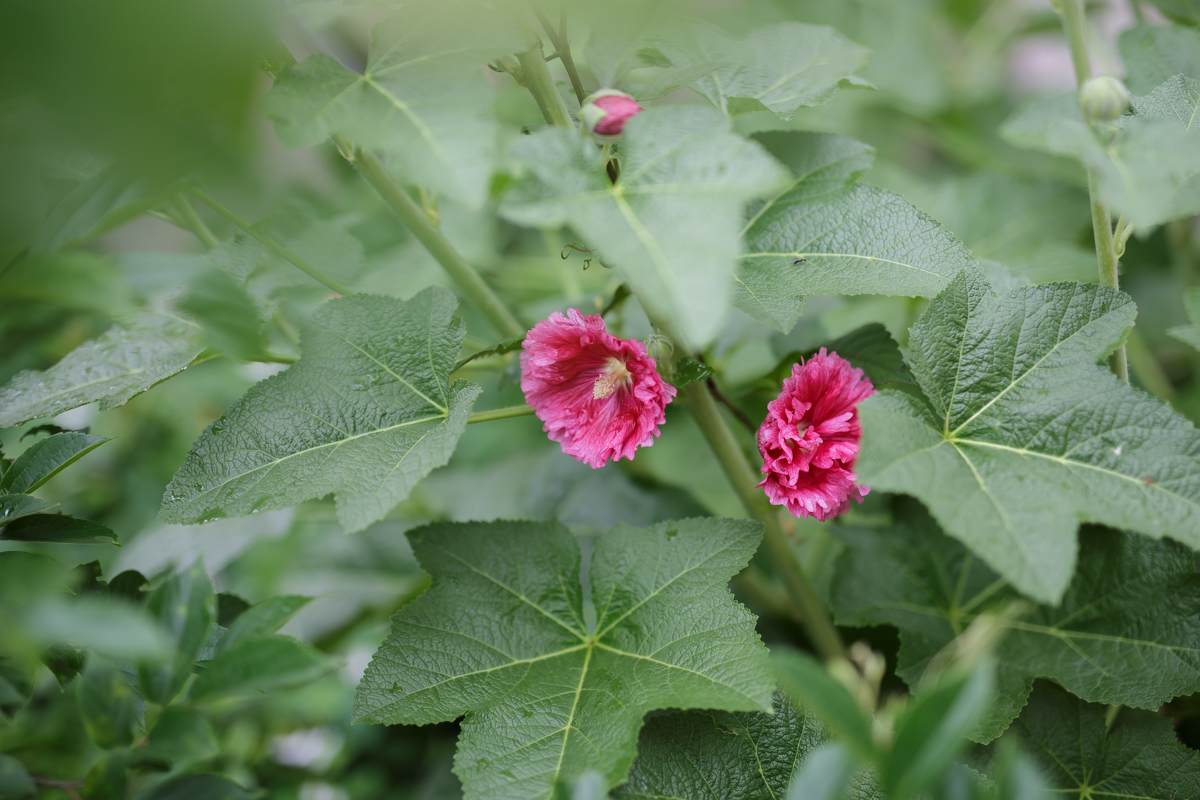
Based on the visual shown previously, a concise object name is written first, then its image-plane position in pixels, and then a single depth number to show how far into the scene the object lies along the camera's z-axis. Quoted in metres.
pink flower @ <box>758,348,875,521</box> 0.59
